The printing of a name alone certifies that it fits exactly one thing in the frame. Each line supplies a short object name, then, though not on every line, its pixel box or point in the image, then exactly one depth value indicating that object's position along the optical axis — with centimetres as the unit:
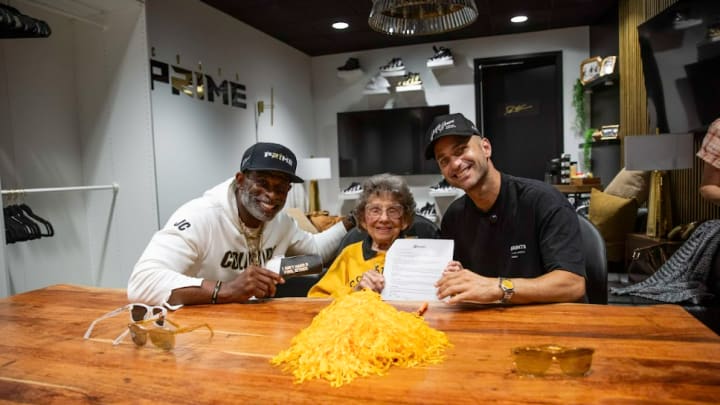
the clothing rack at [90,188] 266
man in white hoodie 160
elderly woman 203
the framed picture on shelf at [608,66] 534
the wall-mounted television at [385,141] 691
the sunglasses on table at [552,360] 89
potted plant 619
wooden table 86
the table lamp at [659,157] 355
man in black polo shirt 168
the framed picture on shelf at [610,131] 551
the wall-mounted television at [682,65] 328
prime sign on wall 412
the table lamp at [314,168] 619
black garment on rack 247
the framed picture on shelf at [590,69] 566
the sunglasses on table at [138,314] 131
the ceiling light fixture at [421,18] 214
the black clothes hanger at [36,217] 294
